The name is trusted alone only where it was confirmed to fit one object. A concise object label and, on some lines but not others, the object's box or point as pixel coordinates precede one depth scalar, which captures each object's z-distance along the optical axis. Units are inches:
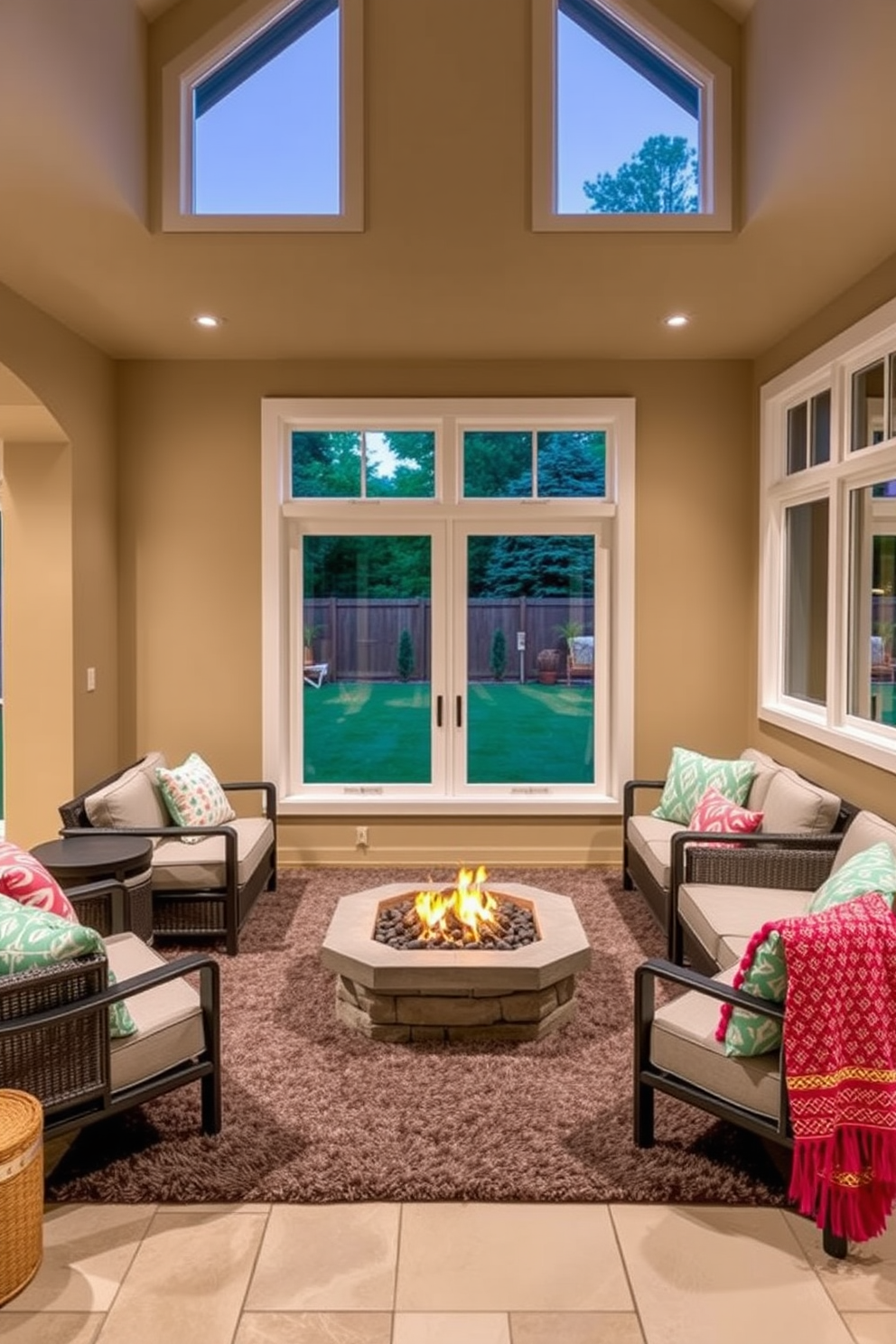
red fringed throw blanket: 86.0
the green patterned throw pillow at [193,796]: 183.2
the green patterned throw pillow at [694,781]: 182.9
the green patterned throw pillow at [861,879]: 97.1
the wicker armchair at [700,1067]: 92.4
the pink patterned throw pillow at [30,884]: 103.9
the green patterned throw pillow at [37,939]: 92.7
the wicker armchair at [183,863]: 167.0
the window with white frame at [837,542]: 159.5
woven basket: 82.0
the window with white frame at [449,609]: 221.3
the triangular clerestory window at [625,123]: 145.1
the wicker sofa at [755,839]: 156.3
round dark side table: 149.3
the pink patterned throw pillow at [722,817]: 167.5
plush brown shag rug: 98.4
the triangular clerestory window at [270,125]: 144.7
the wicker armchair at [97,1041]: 91.2
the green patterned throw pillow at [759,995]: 90.8
